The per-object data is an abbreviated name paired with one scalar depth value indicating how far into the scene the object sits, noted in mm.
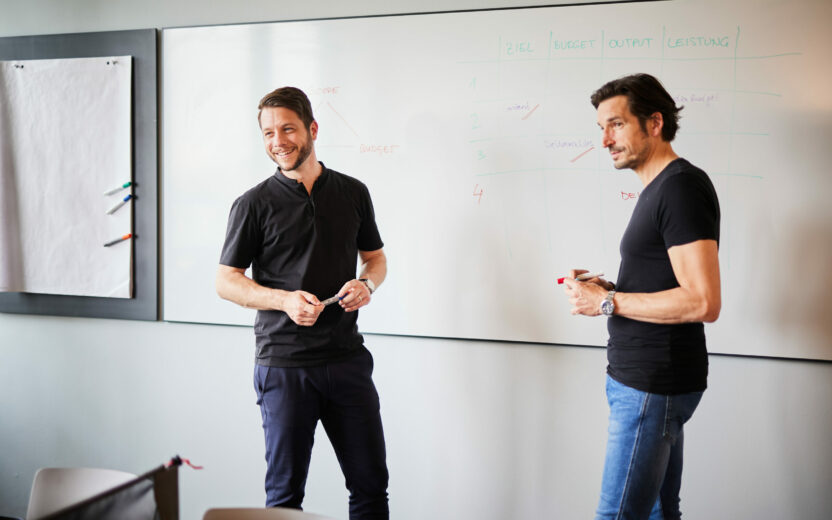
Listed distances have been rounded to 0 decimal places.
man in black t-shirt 1527
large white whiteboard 2133
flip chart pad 2748
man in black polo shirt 1918
